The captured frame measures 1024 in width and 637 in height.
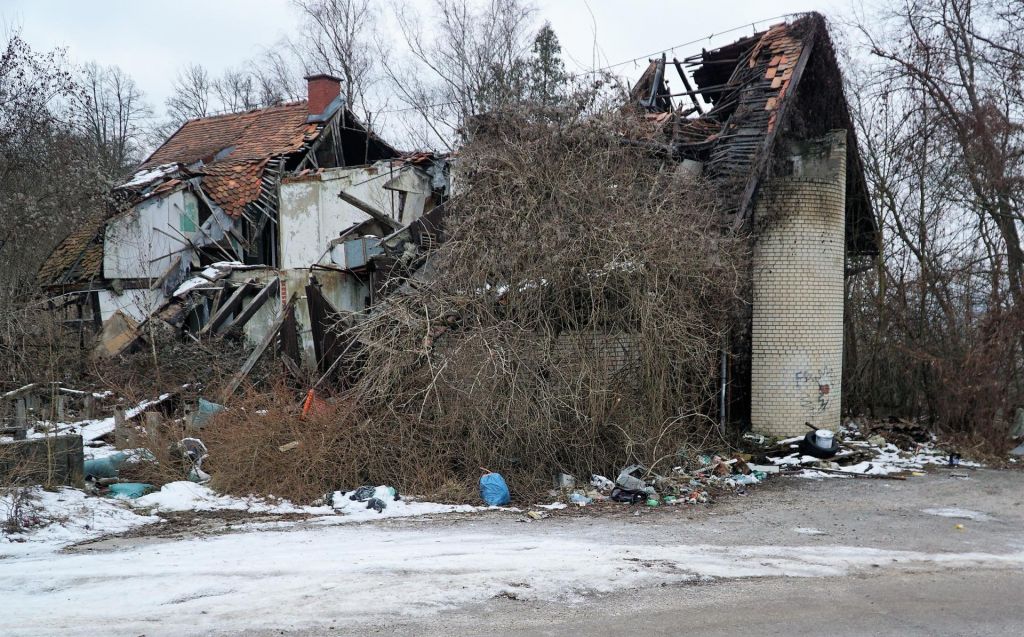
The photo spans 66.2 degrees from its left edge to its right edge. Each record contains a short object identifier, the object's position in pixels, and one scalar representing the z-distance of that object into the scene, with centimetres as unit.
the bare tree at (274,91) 3550
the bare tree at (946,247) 1351
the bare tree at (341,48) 3244
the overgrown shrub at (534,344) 975
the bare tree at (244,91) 3938
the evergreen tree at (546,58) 2856
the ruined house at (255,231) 1630
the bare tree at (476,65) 2769
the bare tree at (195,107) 4019
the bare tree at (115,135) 3556
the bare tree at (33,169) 1625
